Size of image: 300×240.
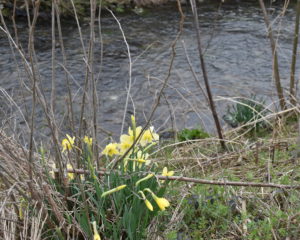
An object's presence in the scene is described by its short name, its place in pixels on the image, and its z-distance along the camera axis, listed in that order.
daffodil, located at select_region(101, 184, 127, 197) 1.91
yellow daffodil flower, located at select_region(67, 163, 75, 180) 2.29
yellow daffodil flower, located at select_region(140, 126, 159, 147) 2.41
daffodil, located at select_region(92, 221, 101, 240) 1.79
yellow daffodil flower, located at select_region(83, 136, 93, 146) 2.28
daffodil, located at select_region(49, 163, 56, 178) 2.26
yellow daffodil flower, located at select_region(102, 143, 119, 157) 2.37
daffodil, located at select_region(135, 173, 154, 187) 2.04
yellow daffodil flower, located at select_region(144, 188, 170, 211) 1.91
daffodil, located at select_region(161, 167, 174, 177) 2.26
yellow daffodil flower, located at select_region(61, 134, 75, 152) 2.18
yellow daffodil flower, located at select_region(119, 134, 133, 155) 2.37
